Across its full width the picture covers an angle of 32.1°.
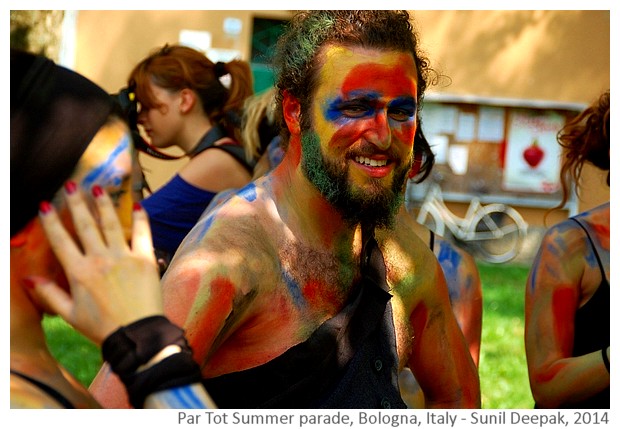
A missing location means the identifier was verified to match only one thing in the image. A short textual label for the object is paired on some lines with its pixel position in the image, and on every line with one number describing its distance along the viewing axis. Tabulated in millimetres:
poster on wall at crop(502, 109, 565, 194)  13375
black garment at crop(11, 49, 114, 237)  1791
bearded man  2648
